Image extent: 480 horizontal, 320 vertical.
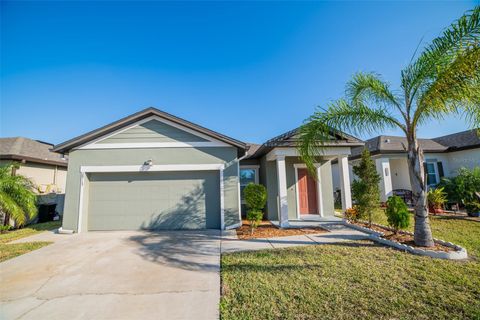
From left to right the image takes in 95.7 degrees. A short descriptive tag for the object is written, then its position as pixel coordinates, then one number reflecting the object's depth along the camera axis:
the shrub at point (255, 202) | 8.36
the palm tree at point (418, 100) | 4.91
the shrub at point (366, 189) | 8.38
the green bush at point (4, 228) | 9.40
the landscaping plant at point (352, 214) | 8.91
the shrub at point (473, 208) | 10.13
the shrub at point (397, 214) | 6.64
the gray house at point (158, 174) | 9.28
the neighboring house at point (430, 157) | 14.50
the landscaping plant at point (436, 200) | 11.42
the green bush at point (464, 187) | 10.56
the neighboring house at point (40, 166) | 11.00
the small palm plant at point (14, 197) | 8.73
